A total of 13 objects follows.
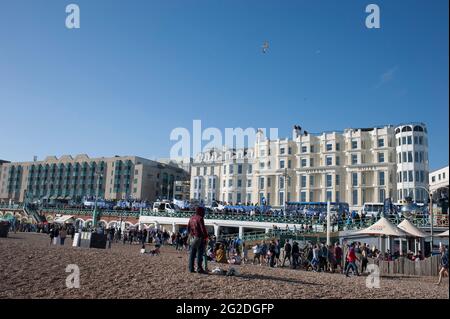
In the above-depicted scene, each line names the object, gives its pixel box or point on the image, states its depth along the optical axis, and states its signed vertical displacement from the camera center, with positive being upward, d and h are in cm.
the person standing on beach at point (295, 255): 2220 -141
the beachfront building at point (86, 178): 10144 +1101
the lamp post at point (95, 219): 6003 +21
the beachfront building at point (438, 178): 7894 +1123
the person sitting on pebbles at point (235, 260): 2138 -176
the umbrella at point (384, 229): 2269 +13
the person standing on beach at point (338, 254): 2134 -123
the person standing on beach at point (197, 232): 1205 -22
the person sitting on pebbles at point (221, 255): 2053 -145
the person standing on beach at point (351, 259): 1824 -125
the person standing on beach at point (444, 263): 1788 -128
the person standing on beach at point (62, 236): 2678 -107
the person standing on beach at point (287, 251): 2342 -128
